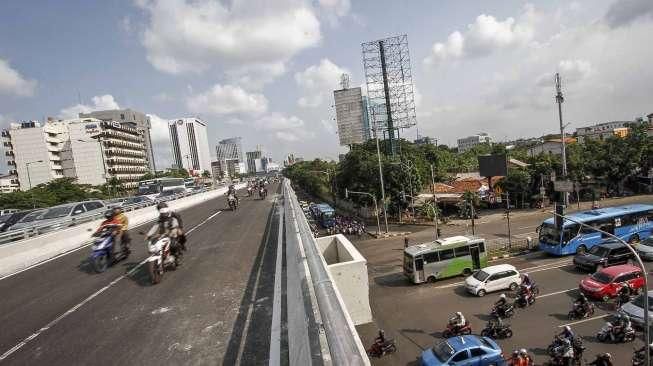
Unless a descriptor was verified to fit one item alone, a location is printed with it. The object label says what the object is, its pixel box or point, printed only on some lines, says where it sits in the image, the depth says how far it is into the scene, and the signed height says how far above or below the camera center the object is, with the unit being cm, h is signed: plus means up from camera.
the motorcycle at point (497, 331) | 1639 -827
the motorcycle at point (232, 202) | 2517 -194
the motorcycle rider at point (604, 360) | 1241 -762
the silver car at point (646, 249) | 2386 -808
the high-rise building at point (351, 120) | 13762 +1421
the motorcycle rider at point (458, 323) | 1678 -787
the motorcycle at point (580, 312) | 1744 -835
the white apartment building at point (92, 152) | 10638 +1061
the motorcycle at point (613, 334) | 1468 -814
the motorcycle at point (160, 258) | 802 -173
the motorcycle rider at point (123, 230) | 1098 -128
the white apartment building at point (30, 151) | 10188 +1255
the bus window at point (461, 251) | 2598 -728
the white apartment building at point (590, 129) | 18460 -59
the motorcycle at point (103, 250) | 1000 -163
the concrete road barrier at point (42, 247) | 1180 -184
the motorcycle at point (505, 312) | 1822 -830
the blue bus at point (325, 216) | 4771 -723
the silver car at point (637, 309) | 1540 -789
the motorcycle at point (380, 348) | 1581 -807
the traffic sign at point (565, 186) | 3753 -547
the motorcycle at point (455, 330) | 1670 -819
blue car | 1377 -773
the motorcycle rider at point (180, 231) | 1011 -139
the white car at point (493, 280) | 2206 -820
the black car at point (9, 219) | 2188 -119
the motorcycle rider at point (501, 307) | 1822 -803
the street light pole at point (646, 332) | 1134 -632
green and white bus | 2525 -757
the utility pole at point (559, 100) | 3877 +322
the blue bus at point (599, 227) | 2744 -744
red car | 1891 -789
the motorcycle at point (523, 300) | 1958 -840
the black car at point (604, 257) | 2314 -803
